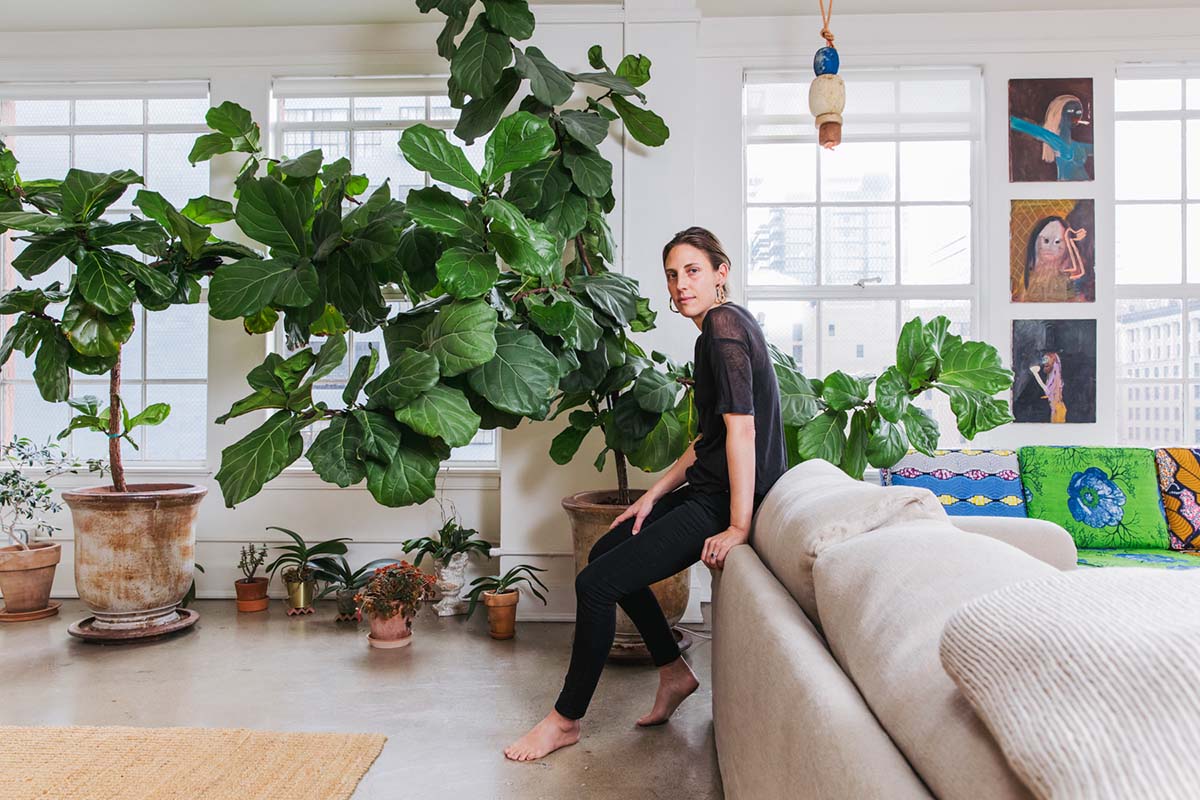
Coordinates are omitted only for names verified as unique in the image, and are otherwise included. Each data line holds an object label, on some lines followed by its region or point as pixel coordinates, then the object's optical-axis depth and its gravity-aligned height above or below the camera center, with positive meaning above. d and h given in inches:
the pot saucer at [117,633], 122.9 -37.1
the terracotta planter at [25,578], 136.0 -31.5
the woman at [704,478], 77.2 -7.9
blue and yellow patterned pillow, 130.4 -13.0
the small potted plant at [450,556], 140.0 -28.2
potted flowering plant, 118.5 -30.9
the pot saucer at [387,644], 120.1 -37.6
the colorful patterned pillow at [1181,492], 125.6 -14.5
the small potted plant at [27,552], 136.2 -27.1
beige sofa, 26.5 -11.5
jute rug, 73.9 -37.2
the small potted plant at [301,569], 141.8 -31.5
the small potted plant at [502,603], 125.3 -32.7
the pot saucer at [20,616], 136.3 -38.2
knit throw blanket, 17.4 -7.0
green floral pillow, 125.4 -15.0
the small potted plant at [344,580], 136.7 -32.9
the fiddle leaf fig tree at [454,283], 92.4 +15.8
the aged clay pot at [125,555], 123.9 -25.0
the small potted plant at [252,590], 143.8 -35.1
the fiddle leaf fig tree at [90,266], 113.5 +20.3
